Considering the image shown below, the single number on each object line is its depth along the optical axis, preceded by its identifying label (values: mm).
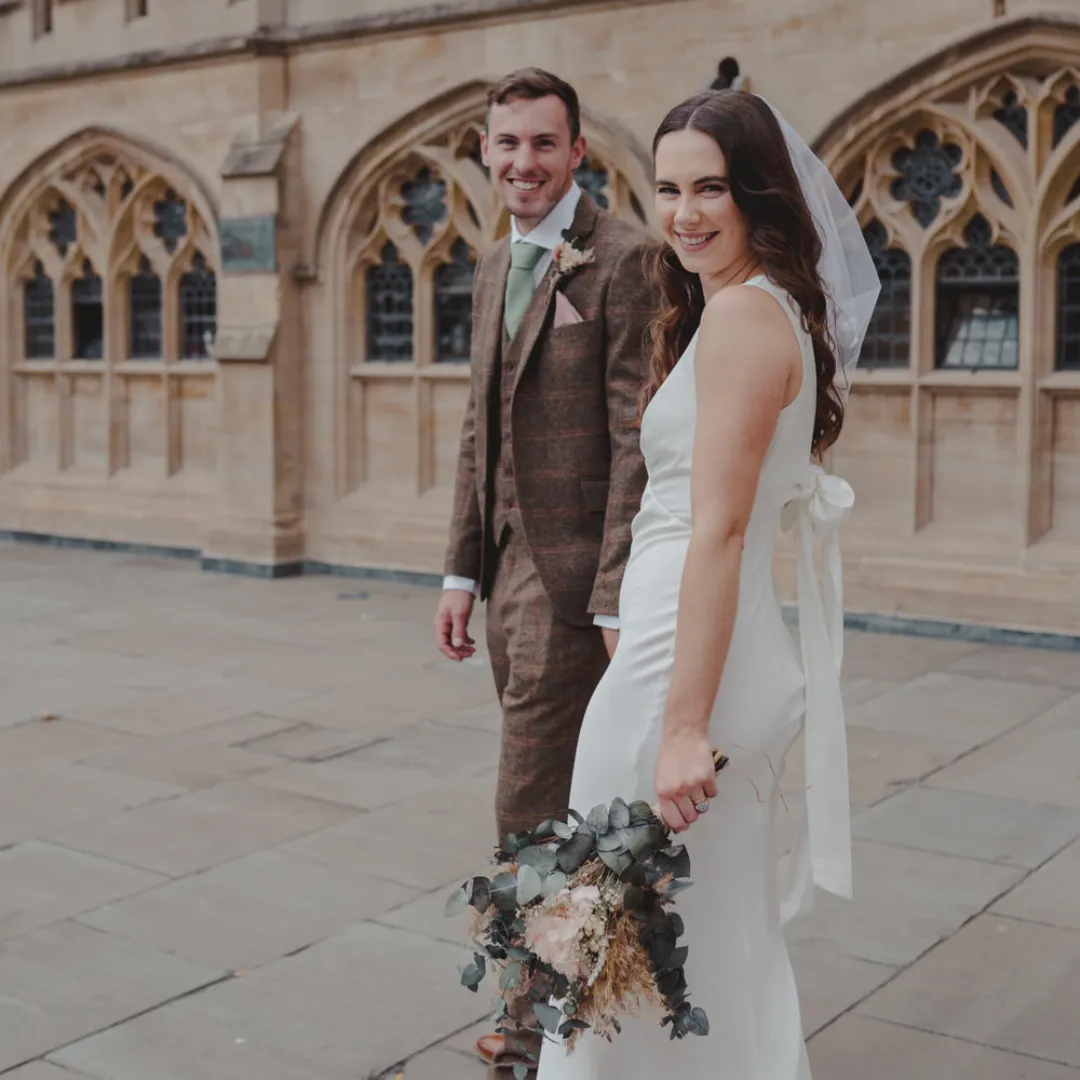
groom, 3297
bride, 2432
